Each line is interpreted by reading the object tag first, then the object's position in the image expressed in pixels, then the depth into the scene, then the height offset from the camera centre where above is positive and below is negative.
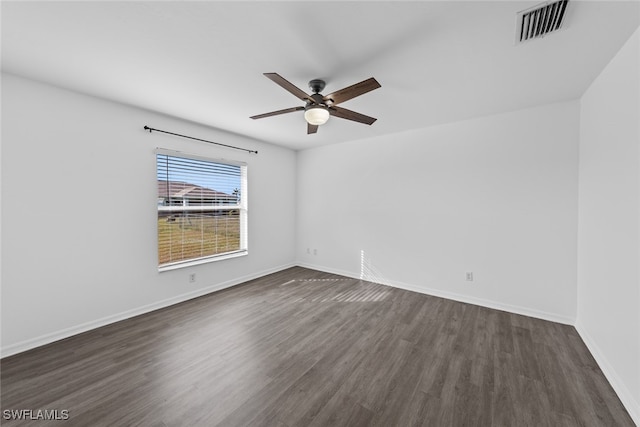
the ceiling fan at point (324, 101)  1.81 +0.94
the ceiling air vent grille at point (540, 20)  1.41 +1.20
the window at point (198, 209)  3.29 +0.01
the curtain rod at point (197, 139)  3.03 +1.04
